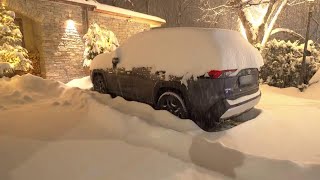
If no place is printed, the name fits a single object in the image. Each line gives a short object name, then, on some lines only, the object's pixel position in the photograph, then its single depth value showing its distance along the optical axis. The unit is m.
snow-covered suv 3.65
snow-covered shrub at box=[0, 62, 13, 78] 6.95
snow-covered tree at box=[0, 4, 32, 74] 7.37
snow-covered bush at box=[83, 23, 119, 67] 9.05
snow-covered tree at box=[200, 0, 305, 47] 10.18
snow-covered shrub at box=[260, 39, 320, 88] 7.65
